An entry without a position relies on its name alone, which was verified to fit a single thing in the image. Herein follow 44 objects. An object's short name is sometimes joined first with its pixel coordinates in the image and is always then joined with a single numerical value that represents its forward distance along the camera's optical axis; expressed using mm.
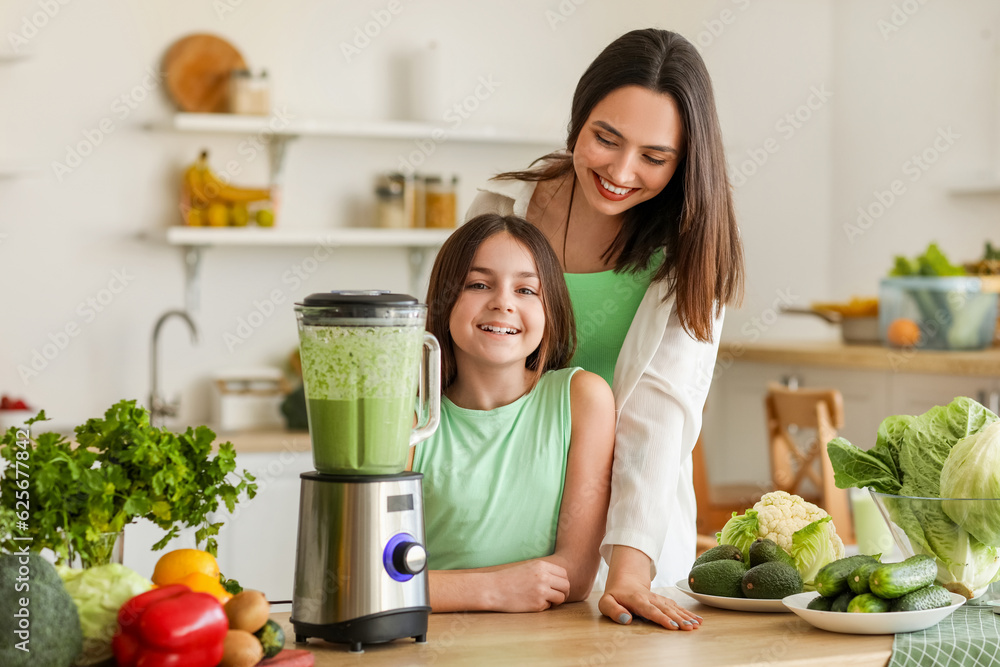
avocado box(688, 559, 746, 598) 2582
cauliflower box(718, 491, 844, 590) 2633
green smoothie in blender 2339
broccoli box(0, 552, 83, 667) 2143
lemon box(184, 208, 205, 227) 5942
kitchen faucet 5898
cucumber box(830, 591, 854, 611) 2469
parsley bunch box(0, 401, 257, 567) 2266
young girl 2754
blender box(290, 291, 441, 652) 2336
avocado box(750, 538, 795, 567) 2617
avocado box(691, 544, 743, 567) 2650
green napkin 2401
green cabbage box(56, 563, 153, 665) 2217
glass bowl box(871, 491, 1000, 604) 2553
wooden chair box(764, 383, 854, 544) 4920
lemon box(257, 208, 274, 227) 6027
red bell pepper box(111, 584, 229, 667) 2168
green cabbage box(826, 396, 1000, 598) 2569
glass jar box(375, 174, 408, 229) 6323
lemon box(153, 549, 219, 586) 2344
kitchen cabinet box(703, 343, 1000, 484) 5945
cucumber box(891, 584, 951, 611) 2444
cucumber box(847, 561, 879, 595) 2464
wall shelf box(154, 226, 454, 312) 5857
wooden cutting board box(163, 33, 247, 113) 6013
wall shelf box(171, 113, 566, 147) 5908
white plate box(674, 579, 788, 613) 2557
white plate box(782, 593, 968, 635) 2437
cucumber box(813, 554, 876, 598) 2484
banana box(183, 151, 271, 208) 5955
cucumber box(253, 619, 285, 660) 2257
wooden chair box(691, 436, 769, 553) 5741
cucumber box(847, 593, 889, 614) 2445
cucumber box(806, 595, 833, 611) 2486
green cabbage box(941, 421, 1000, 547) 2538
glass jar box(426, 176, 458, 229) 6438
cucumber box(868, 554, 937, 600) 2442
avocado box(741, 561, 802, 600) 2557
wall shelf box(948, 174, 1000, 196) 6888
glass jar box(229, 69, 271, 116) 5993
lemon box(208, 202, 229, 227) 5935
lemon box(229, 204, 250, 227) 5993
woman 2776
